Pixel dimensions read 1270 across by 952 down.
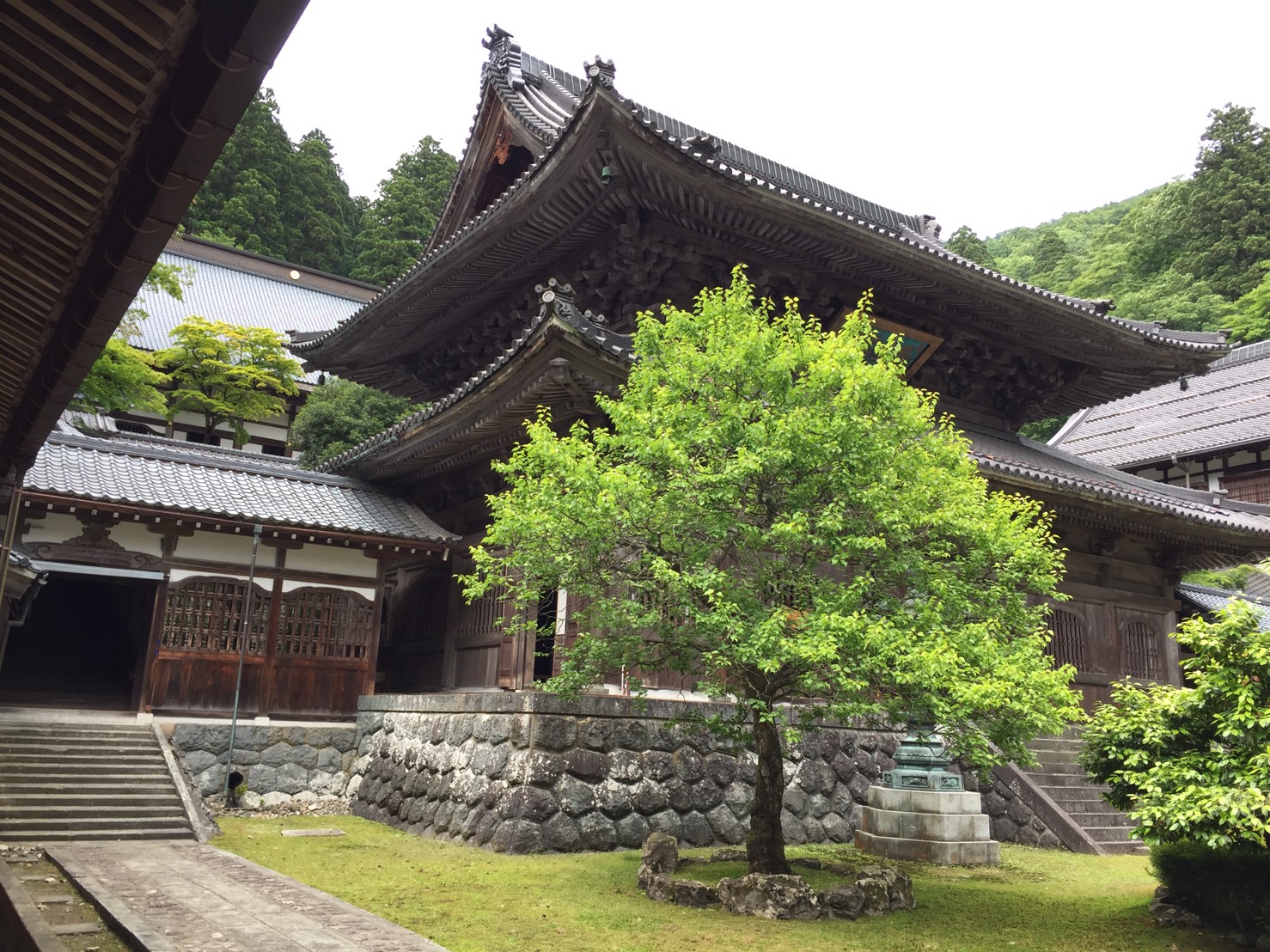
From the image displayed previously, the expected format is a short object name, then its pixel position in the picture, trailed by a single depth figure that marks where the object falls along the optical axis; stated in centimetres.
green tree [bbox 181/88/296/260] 4325
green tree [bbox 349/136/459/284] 4416
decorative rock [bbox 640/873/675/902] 777
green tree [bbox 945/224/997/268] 4600
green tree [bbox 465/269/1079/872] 737
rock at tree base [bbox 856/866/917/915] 776
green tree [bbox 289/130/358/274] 4656
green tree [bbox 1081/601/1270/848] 640
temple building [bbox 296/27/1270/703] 1134
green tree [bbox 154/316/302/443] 2462
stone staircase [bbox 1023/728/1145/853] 1256
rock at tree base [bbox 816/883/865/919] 758
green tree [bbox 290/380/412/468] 2448
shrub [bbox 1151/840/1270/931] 710
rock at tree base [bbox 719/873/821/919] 743
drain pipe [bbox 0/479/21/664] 640
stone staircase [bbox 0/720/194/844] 1020
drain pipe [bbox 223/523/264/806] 1272
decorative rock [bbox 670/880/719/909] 767
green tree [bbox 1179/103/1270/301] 4153
